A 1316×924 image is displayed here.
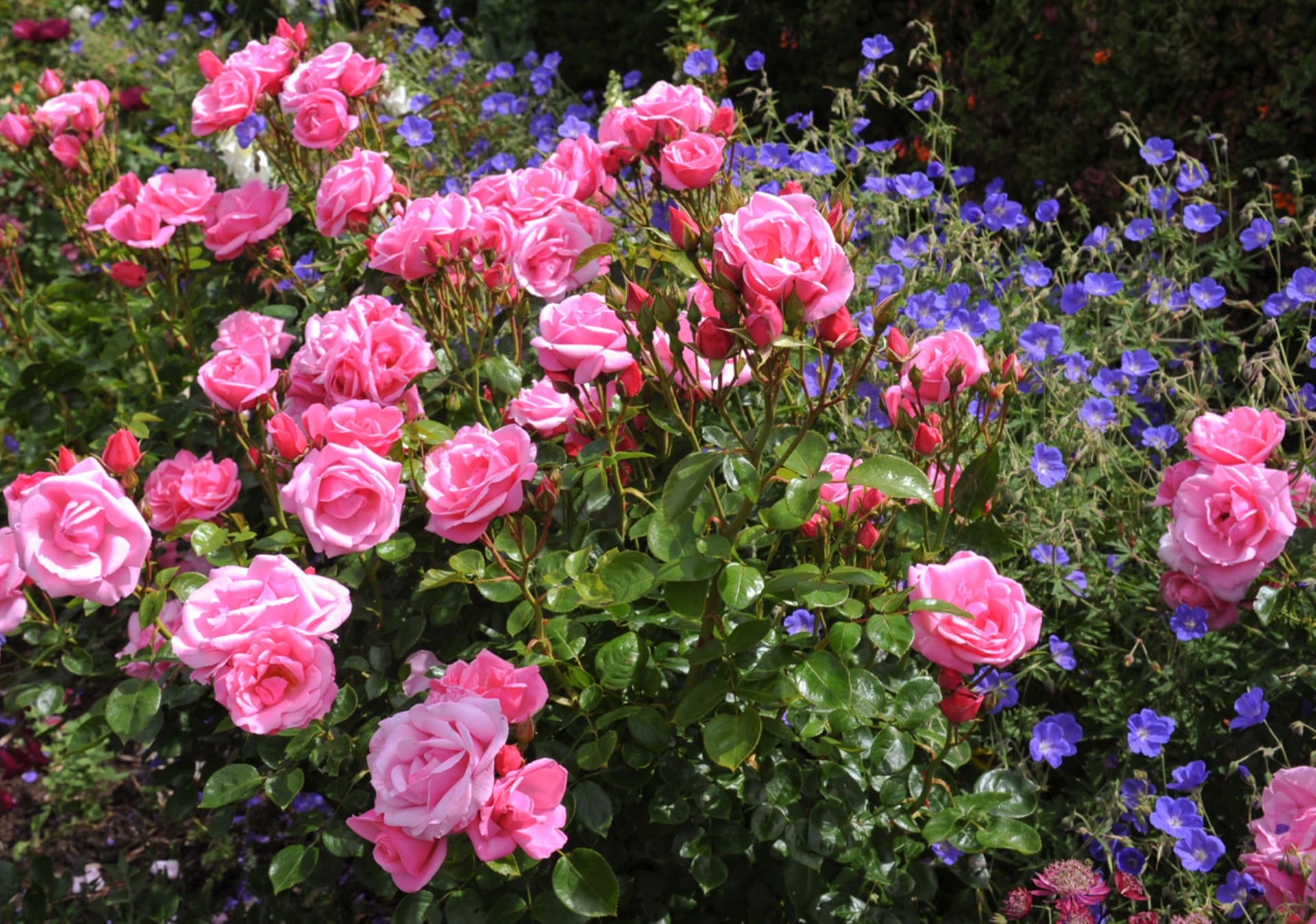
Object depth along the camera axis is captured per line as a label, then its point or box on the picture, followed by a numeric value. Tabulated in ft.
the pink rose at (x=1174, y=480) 5.55
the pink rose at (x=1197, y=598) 5.58
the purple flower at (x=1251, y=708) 5.45
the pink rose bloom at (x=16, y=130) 7.32
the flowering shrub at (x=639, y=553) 4.08
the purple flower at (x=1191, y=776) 5.51
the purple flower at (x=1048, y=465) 6.49
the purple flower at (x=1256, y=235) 7.84
